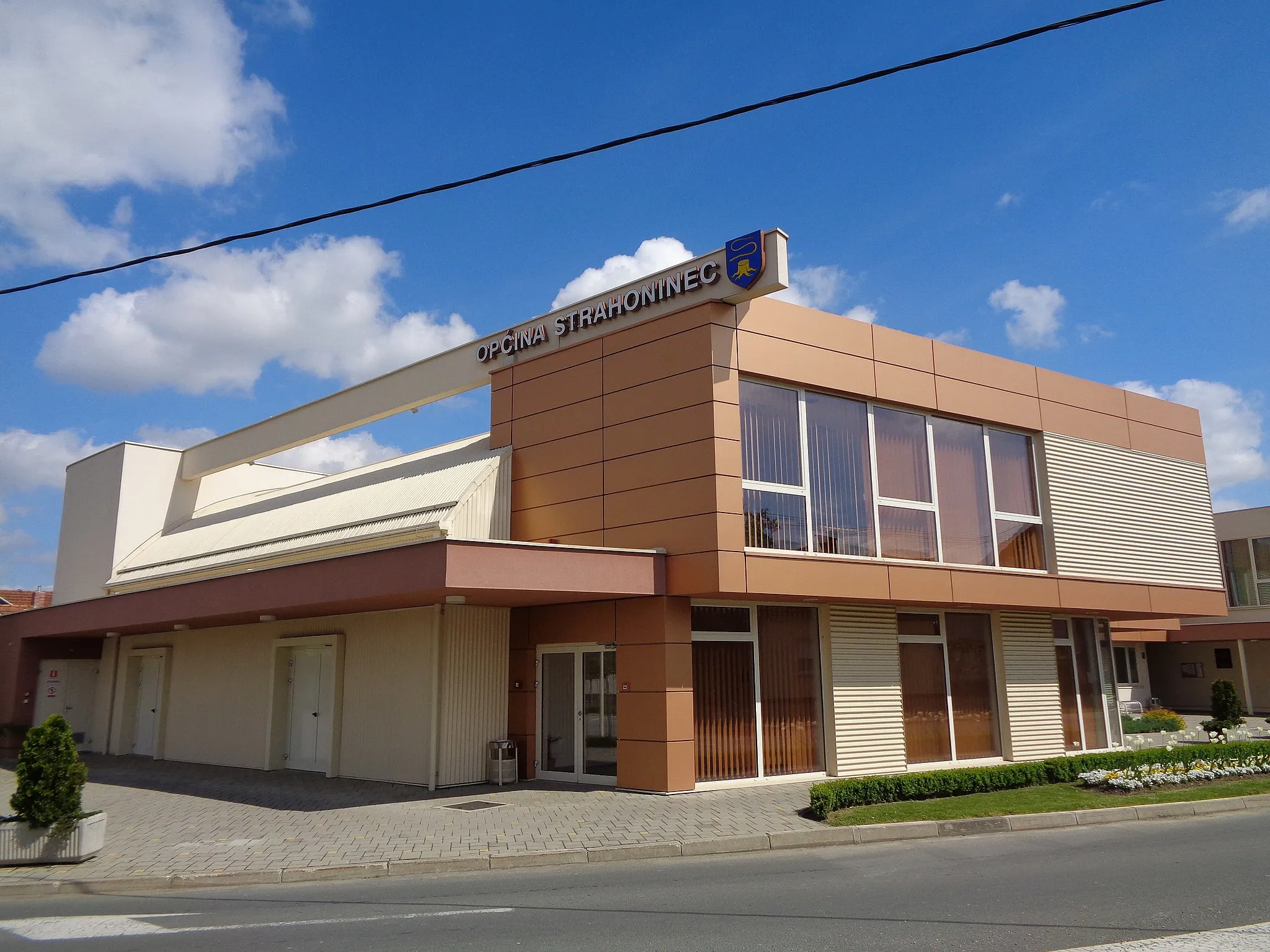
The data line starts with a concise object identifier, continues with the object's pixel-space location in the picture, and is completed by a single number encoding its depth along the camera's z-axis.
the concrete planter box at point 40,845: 10.56
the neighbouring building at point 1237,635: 34.53
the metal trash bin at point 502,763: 16.47
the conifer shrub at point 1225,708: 23.66
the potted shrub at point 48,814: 10.62
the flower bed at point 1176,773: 14.44
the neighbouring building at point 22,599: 42.06
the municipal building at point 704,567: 15.34
